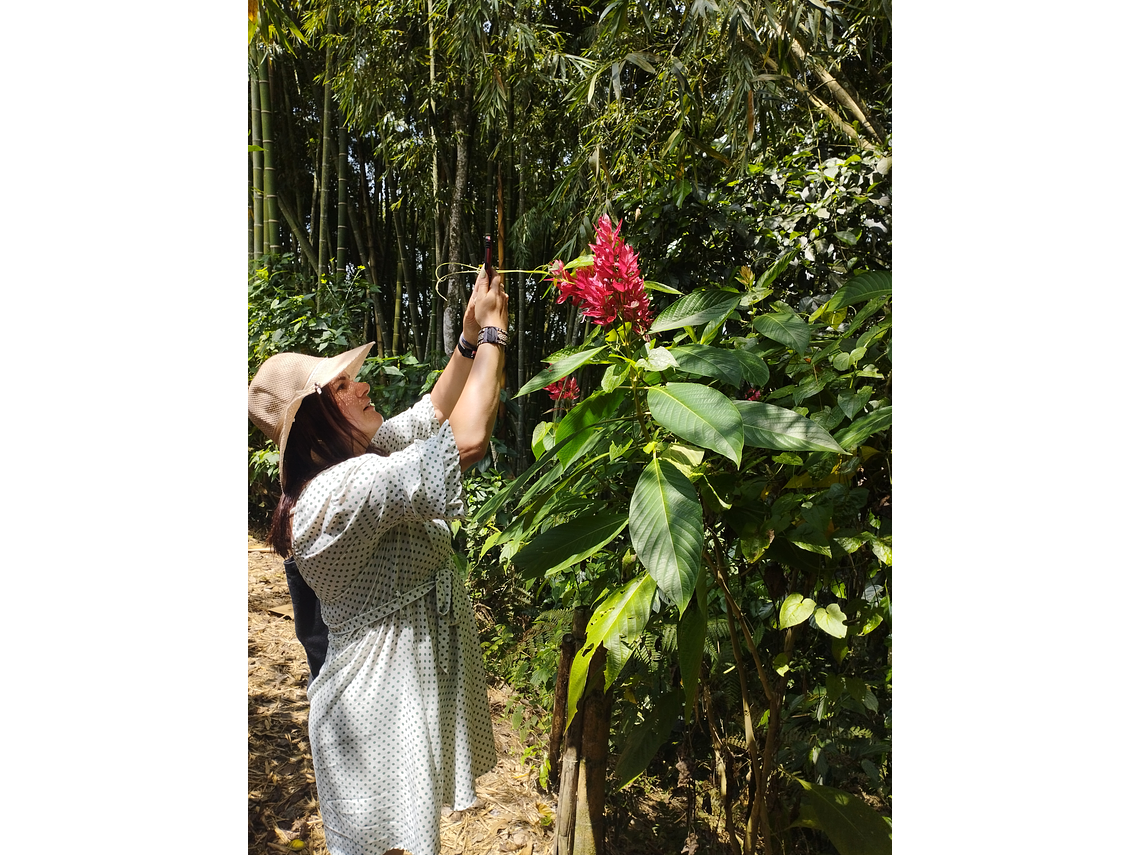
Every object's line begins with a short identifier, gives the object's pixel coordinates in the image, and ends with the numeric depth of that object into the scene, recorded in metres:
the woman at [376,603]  1.23
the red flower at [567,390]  1.50
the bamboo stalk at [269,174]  3.64
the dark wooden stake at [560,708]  1.72
